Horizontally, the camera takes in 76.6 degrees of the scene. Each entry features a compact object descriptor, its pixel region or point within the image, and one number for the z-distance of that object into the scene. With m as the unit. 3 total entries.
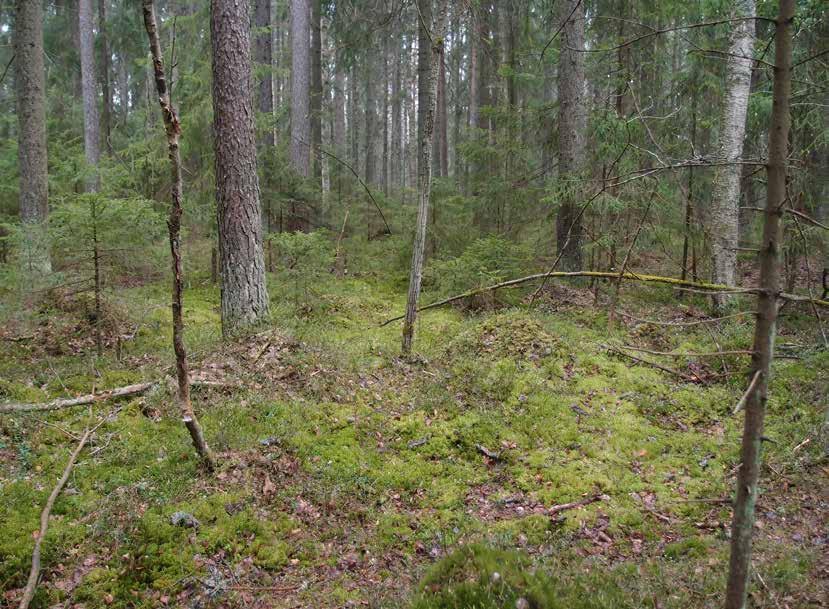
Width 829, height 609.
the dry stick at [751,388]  2.21
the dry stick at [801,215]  2.21
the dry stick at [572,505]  5.11
